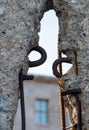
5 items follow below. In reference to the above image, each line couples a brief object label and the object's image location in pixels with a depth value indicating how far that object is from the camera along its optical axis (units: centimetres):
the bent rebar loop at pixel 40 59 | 271
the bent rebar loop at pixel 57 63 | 274
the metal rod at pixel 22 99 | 258
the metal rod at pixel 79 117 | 263
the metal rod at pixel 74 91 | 266
